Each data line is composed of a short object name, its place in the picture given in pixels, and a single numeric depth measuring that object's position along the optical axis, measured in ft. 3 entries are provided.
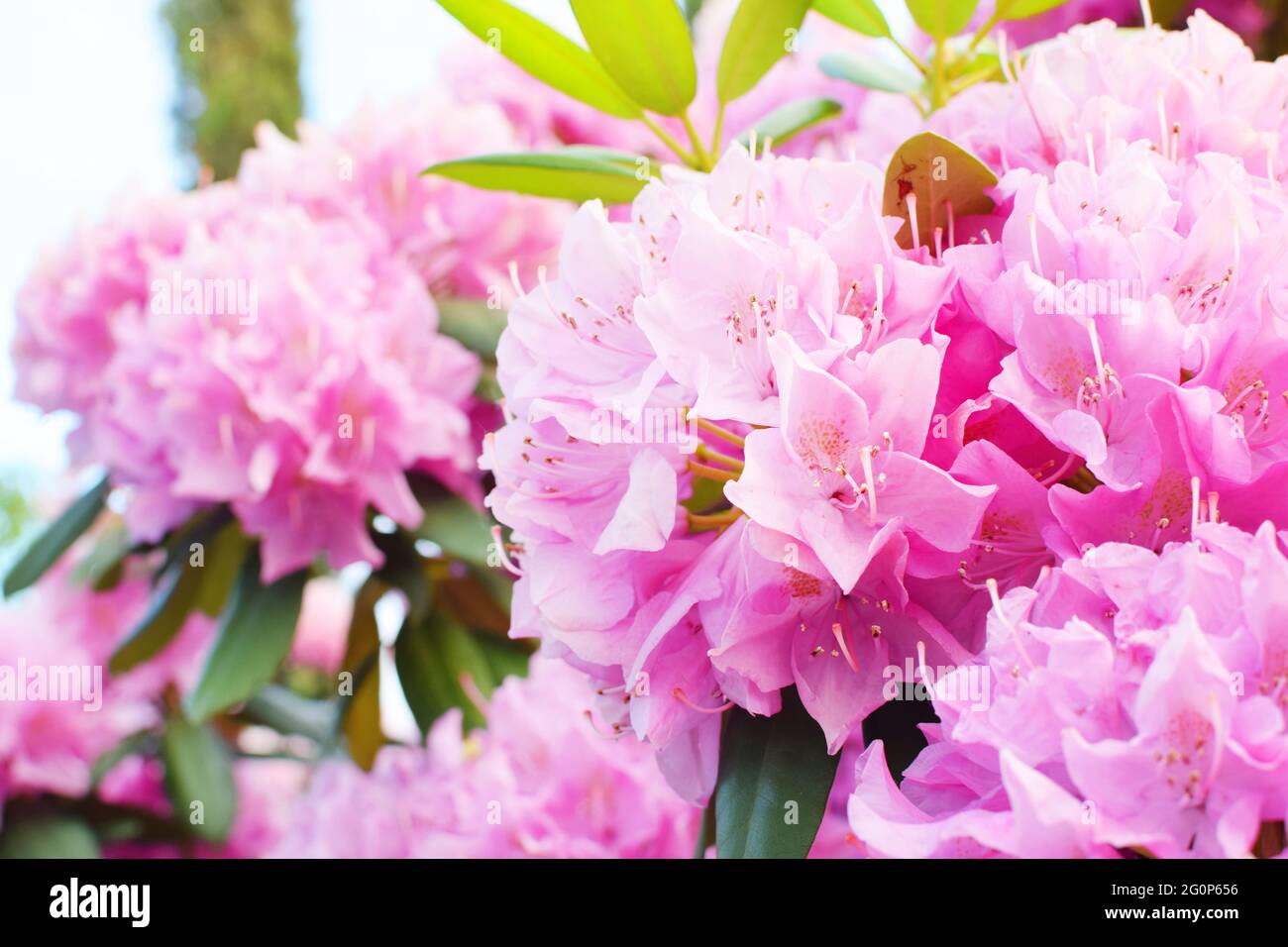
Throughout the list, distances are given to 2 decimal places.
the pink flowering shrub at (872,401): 1.45
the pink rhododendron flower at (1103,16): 3.59
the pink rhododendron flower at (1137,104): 1.77
